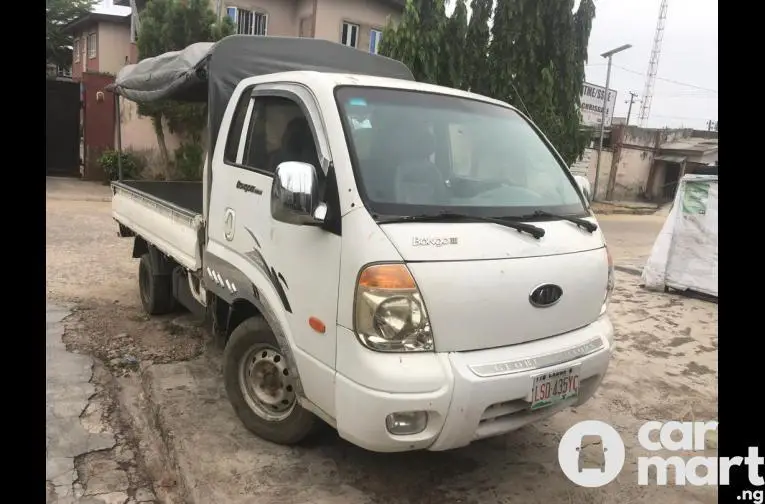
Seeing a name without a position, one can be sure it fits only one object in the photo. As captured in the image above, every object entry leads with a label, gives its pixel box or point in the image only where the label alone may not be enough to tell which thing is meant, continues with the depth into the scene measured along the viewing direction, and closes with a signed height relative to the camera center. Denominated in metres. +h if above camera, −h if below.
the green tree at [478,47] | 12.41 +2.11
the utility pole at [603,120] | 20.28 +1.43
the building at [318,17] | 18.64 +3.65
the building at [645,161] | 25.05 +0.09
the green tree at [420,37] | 11.66 +2.04
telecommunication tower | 36.75 +6.47
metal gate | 15.56 -0.52
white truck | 2.46 -0.58
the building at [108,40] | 23.12 +2.85
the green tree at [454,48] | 11.98 +1.96
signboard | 27.94 +2.64
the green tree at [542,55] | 12.25 +2.06
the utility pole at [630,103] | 34.79 +3.57
